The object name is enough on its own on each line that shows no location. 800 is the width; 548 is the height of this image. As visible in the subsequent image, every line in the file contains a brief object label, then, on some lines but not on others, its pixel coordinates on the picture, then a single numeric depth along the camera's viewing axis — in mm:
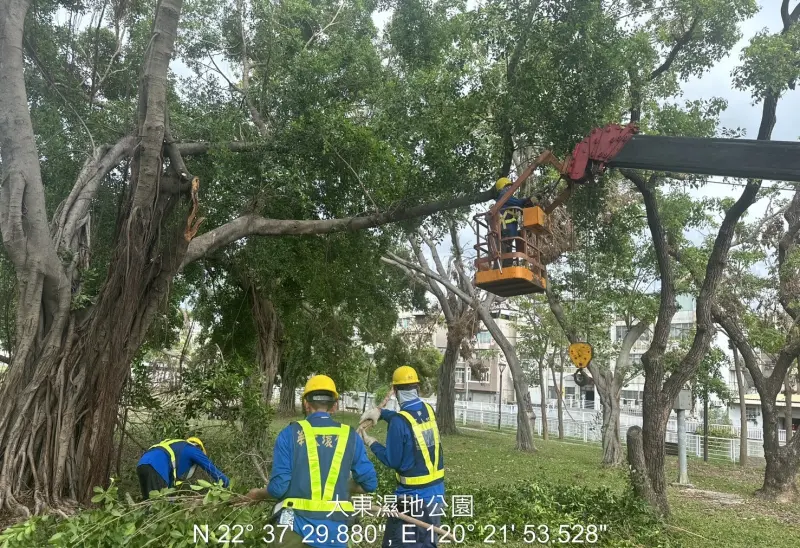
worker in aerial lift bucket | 7316
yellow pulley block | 10746
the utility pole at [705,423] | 18469
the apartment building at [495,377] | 27391
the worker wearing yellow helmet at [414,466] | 4473
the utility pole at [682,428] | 12547
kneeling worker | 5340
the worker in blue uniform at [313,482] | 3428
